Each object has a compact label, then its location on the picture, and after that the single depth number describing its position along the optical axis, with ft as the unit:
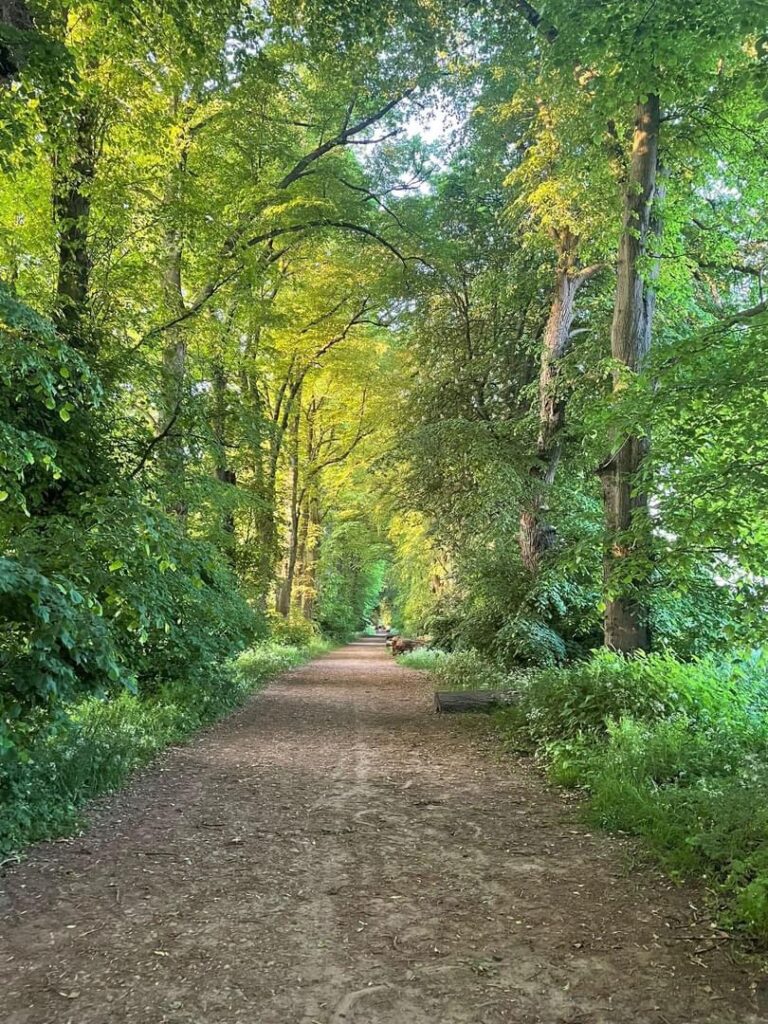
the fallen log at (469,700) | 33.47
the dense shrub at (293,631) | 73.72
